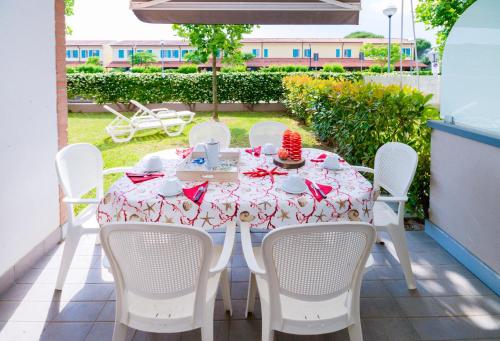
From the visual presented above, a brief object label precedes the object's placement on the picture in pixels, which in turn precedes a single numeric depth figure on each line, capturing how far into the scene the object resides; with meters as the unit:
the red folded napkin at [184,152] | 3.06
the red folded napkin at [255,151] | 3.15
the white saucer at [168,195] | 2.10
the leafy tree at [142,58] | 36.97
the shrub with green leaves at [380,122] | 3.82
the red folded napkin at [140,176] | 2.37
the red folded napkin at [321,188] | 2.08
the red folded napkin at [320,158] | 2.91
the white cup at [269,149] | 3.14
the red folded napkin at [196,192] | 2.06
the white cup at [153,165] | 2.58
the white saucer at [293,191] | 2.13
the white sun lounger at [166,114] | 8.36
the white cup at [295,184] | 2.15
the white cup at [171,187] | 2.11
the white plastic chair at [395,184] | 2.61
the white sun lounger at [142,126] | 7.69
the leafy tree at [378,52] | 42.02
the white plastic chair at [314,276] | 1.46
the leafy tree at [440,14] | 11.73
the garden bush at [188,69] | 17.55
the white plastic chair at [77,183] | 2.56
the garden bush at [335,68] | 18.71
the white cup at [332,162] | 2.65
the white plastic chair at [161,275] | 1.47
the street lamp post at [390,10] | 8.19
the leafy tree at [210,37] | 9.27
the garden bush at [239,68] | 15.73
